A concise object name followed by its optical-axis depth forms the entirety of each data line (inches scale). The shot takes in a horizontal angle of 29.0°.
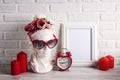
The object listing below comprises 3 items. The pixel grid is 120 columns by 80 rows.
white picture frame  58.8
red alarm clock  55.3
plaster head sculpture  52.2
